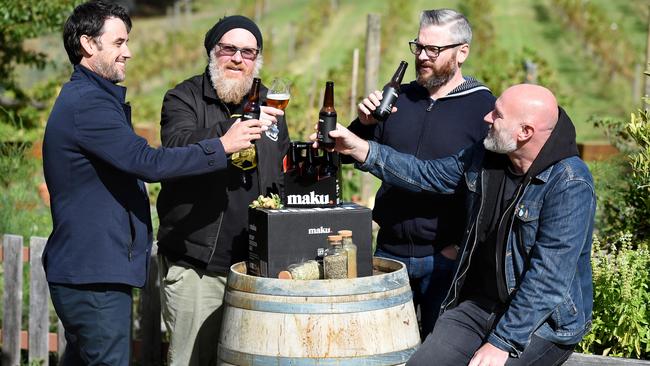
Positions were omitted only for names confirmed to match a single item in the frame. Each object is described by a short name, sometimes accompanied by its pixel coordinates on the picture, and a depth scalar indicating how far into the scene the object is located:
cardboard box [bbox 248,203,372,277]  4.04
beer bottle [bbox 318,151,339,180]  4.28
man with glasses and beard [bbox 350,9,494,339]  4.54
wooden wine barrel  3.83
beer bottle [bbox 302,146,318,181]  4.23
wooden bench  4.62
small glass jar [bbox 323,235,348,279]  3.96
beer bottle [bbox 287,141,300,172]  4.24
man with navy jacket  3.98
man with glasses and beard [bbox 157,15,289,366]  4.55
